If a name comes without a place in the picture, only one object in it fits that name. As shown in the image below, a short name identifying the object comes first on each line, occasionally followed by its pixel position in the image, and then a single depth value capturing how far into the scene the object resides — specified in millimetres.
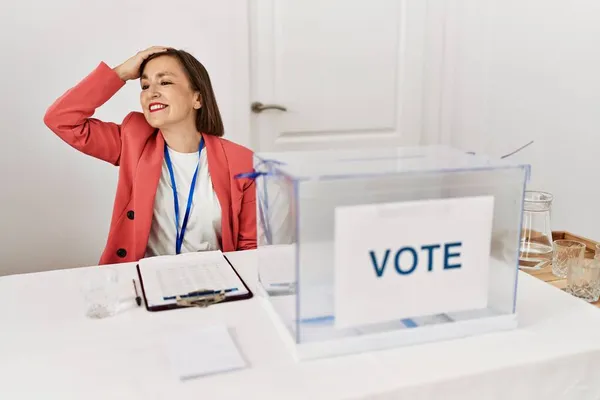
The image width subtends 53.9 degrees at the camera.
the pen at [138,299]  1030
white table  766
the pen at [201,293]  1046
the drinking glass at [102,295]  999
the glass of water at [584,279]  1183
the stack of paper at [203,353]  800
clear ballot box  822
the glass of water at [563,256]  1285
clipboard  1006
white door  2621
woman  1552
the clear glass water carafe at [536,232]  1353
